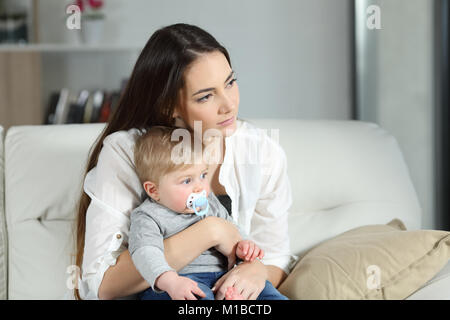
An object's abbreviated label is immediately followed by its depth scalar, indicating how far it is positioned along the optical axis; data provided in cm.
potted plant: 294
